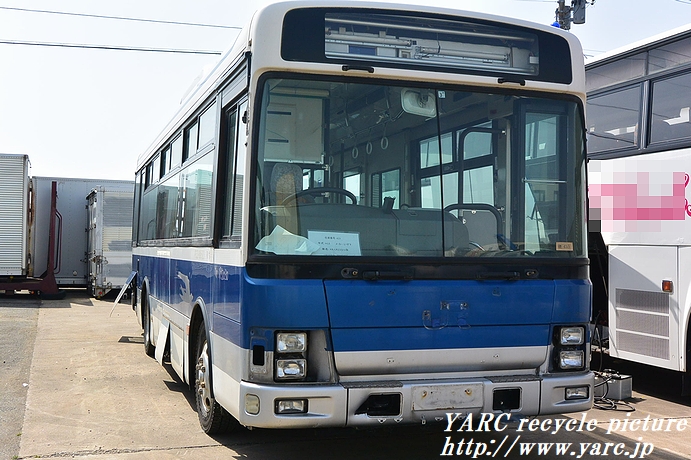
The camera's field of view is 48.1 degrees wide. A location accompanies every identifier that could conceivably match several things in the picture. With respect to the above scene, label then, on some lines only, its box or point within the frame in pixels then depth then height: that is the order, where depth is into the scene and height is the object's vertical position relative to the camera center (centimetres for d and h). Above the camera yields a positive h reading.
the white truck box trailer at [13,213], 2141 +101
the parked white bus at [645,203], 799 +60
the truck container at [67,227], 2403 +72
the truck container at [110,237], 2228 +38
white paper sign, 498 +7
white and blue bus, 488 +23
